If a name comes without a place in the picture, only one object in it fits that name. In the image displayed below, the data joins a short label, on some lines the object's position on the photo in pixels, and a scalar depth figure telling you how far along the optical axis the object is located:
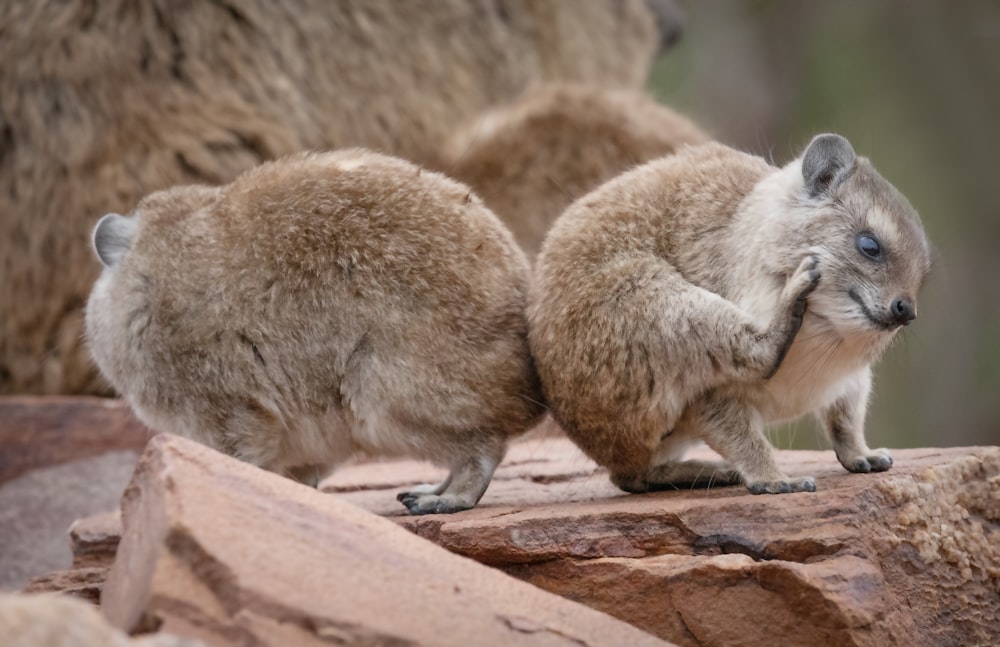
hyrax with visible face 8.41
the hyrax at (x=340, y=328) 9.24
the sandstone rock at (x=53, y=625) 5.37
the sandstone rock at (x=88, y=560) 9.14
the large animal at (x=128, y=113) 15.67
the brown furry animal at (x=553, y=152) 17.34
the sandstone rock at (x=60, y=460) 13.96
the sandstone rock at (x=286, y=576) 6.46
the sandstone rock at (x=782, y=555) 7.79
